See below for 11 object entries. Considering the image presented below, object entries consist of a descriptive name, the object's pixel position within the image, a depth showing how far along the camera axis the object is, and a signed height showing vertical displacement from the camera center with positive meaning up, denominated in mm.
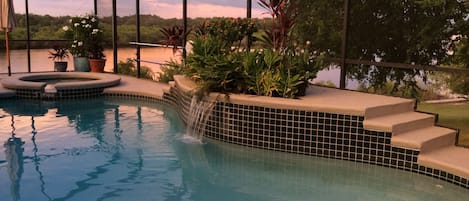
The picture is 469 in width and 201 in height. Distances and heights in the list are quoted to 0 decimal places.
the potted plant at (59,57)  10836 -298
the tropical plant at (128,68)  11474 -562
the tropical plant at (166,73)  9021 -558
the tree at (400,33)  7051 +323
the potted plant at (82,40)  10805 +136
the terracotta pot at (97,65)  10734 -460
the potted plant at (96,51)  10766 -130
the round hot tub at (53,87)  8102 -769
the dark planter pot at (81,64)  10766 -446
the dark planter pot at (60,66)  10820 -506
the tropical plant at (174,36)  8609 +220
